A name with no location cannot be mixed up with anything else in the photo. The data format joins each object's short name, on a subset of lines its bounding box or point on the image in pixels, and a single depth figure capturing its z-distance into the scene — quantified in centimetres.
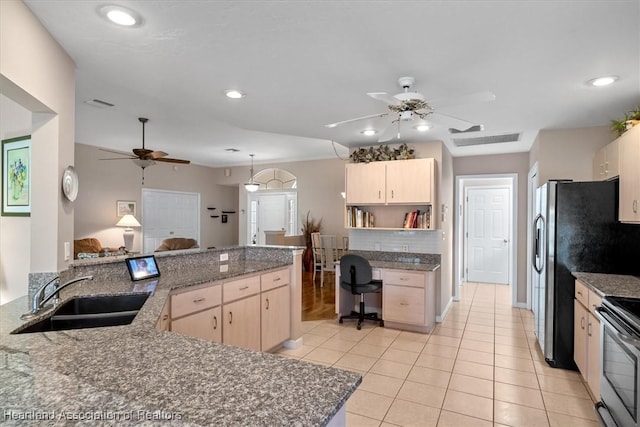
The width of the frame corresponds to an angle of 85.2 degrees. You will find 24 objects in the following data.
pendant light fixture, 768
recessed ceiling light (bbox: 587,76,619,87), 258
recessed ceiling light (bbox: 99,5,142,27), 177
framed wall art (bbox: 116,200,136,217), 690
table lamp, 657
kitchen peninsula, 79
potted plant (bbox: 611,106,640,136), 284
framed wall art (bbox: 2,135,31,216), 235
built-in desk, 418
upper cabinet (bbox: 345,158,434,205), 434
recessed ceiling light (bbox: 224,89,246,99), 289
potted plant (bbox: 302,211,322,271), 774
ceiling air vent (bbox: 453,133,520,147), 454
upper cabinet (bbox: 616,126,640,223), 263
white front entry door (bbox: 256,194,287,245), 857
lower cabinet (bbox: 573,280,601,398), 250
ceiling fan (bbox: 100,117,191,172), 475
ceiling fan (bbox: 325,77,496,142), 233
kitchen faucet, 161
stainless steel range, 180
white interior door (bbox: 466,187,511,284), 703
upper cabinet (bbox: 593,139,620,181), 305
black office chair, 430
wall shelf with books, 470
